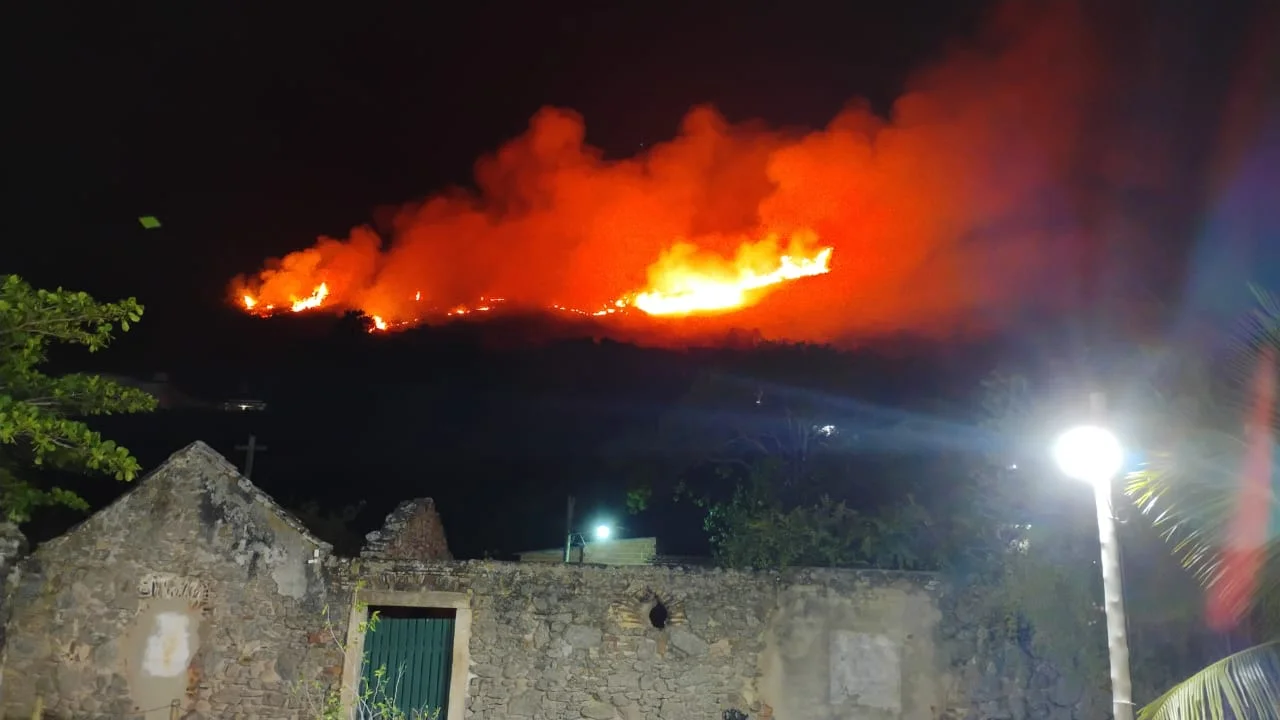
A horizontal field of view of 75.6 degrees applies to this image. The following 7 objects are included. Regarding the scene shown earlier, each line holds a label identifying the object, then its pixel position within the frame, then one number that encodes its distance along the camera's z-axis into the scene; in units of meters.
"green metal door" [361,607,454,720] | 11.09
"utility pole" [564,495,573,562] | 18.94
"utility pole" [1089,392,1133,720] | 5.77
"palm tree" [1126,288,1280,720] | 6.26
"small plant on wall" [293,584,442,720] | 10.74
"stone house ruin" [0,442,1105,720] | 10.87
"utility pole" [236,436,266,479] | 18.05
